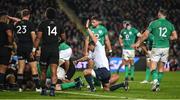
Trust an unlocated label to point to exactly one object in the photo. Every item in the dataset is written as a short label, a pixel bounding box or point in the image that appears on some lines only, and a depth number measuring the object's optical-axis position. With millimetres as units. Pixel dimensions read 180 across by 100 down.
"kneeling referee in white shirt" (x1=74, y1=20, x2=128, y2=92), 17016
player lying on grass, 17312
